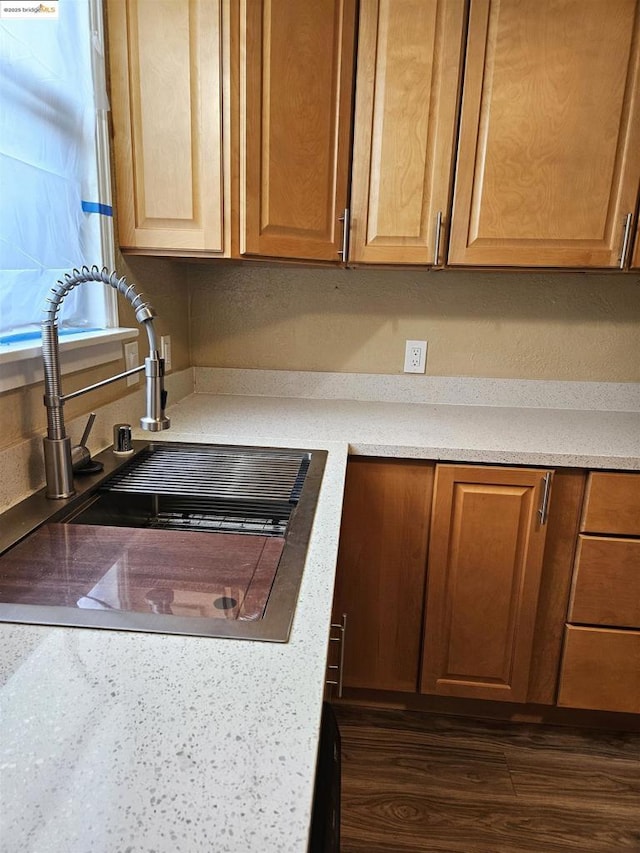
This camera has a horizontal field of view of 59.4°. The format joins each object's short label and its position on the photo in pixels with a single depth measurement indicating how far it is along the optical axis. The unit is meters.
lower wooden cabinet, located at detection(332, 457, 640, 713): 1.52
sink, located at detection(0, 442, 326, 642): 0.72
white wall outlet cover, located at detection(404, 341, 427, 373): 2.03
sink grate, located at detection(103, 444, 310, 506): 1.17
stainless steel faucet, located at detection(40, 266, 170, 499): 1.01
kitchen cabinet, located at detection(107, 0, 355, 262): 1.38
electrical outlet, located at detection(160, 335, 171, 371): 1.82
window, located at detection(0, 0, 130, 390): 1.08
